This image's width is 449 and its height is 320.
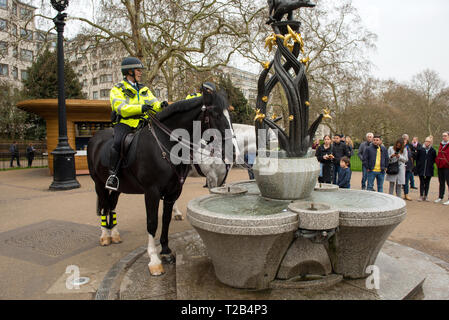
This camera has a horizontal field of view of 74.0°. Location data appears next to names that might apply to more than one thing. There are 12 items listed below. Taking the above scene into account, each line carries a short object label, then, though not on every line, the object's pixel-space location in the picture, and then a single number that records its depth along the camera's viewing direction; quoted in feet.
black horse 11.35
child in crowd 26.30
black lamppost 34.63
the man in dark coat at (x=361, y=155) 29.53
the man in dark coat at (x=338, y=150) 29.91
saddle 13.55
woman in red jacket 26.32
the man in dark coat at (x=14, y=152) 65.41
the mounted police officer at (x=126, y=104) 13.50
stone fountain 9.39
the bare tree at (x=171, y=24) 49.29
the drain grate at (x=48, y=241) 15.17
